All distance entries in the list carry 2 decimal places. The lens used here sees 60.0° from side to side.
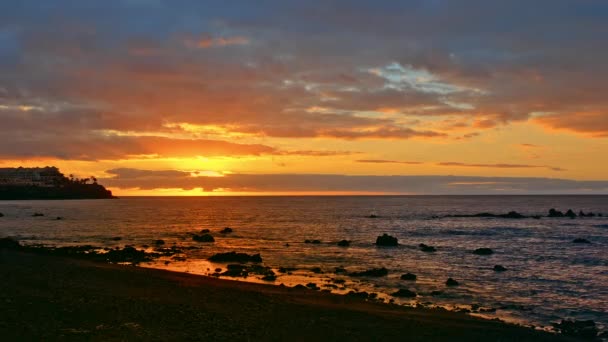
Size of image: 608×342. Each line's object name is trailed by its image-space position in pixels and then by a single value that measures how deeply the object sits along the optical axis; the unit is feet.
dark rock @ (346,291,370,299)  98.39
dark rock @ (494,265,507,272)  143.13
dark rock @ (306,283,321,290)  107.80
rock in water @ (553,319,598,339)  74.95
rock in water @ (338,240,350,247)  213.46
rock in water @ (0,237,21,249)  165.33
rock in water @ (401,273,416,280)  126.00
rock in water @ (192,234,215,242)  228.43
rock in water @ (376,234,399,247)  213.87
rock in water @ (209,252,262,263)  156.15
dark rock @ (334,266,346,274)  137.59
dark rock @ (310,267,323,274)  136.18
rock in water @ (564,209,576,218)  449.84
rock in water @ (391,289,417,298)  103.55
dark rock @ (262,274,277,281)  119.24
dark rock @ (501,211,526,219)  448.65
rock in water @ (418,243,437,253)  194.29
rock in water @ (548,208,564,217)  450.50
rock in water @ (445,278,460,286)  119.14
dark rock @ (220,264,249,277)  126.11
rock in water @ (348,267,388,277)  131.13
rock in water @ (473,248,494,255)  186.70
